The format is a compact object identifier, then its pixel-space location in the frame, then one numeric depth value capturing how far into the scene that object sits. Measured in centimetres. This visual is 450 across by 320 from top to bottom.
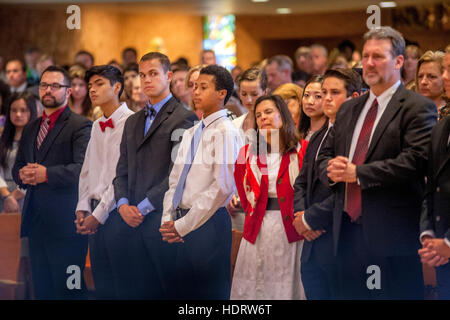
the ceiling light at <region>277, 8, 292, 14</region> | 1305
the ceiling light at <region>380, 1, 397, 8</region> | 1070
